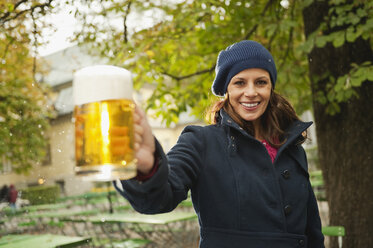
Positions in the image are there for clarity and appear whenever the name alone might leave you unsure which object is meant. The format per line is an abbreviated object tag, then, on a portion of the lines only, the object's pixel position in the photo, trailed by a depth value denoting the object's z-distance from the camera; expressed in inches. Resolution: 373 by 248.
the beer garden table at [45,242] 158.2
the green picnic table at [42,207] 380.7
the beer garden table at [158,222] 227.1
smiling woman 61.7
